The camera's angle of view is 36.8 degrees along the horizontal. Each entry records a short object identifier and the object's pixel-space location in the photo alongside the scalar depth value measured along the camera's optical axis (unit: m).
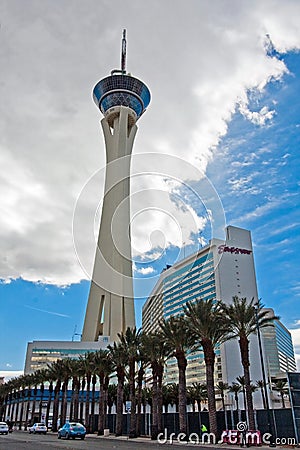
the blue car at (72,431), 38.62
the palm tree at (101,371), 52.88
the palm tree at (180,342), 38.31
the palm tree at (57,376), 66.75
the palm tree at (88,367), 59.00
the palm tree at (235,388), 86.38
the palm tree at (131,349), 48.28
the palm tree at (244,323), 34.47
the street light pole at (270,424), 31.16
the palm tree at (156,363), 41.88
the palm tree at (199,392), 80.99
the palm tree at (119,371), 49.16
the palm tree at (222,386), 88.26
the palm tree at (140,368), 46.09
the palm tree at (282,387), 92.08
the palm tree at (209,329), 35.47
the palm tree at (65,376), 64.94
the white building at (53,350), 110.56
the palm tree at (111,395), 77.31
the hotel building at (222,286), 138.00
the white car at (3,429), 48.00
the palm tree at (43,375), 74.69
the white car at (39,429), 54.56
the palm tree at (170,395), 76.06
